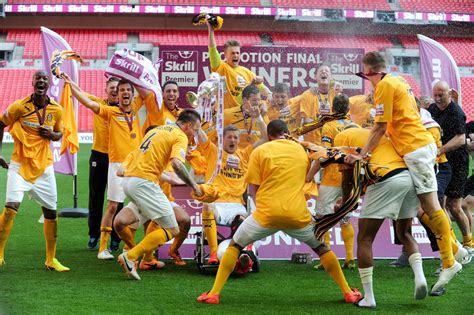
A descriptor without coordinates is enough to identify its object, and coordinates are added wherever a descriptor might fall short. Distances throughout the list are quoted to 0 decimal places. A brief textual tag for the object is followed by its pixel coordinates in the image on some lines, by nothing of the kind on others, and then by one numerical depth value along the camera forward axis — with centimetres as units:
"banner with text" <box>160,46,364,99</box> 2373
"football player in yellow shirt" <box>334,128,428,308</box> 1294
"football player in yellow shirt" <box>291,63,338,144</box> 2031
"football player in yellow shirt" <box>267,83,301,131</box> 2052
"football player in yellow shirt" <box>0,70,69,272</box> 1584
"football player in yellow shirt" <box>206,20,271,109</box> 2056
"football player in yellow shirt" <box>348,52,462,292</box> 1310
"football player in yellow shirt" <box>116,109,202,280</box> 1452
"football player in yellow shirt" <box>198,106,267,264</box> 1675
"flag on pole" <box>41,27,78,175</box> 2327
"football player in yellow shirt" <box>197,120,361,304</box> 1294
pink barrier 1797
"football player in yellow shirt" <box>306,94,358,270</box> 1700
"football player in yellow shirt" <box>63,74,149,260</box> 1769
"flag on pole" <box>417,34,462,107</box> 2255
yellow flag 2033
